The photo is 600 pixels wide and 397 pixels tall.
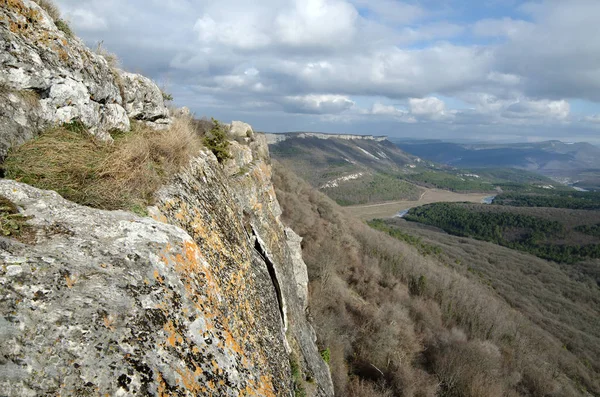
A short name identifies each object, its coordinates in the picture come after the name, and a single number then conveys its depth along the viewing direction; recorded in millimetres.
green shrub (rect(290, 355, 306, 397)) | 8132
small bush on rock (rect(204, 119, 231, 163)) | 11055
